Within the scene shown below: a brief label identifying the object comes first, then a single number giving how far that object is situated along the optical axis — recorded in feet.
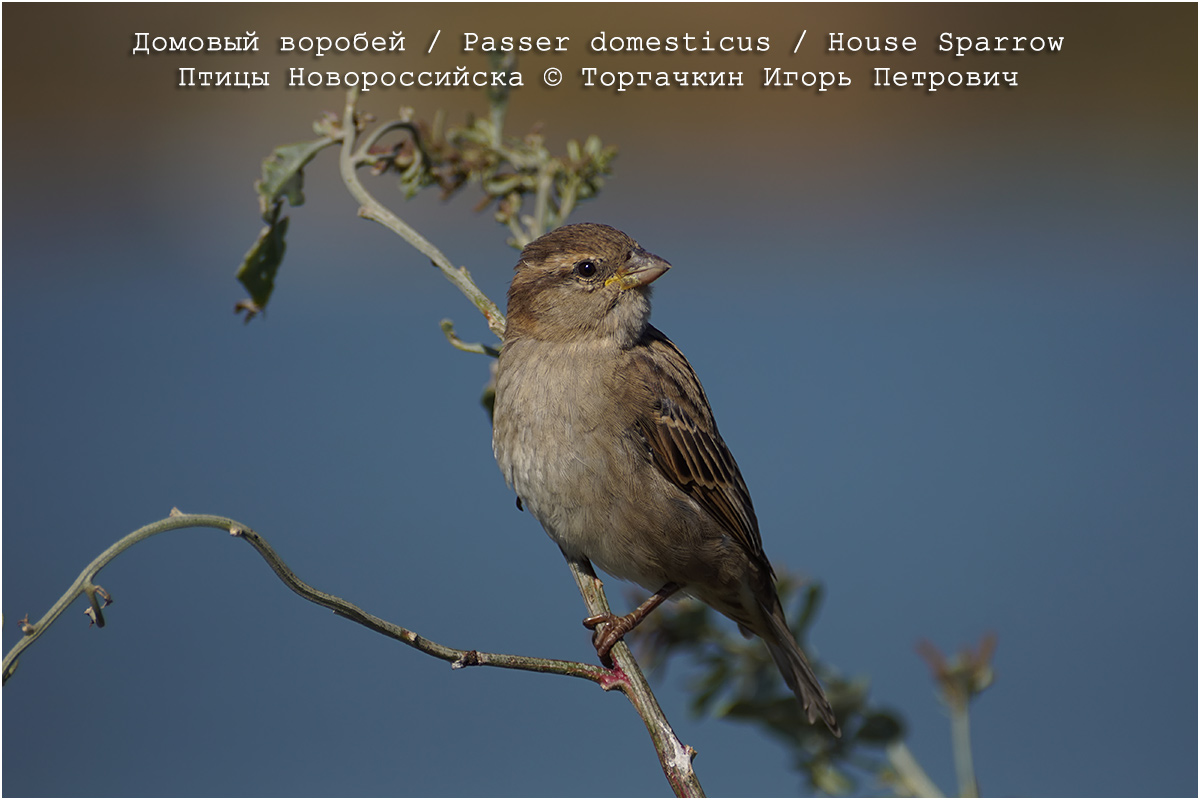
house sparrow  22.52
